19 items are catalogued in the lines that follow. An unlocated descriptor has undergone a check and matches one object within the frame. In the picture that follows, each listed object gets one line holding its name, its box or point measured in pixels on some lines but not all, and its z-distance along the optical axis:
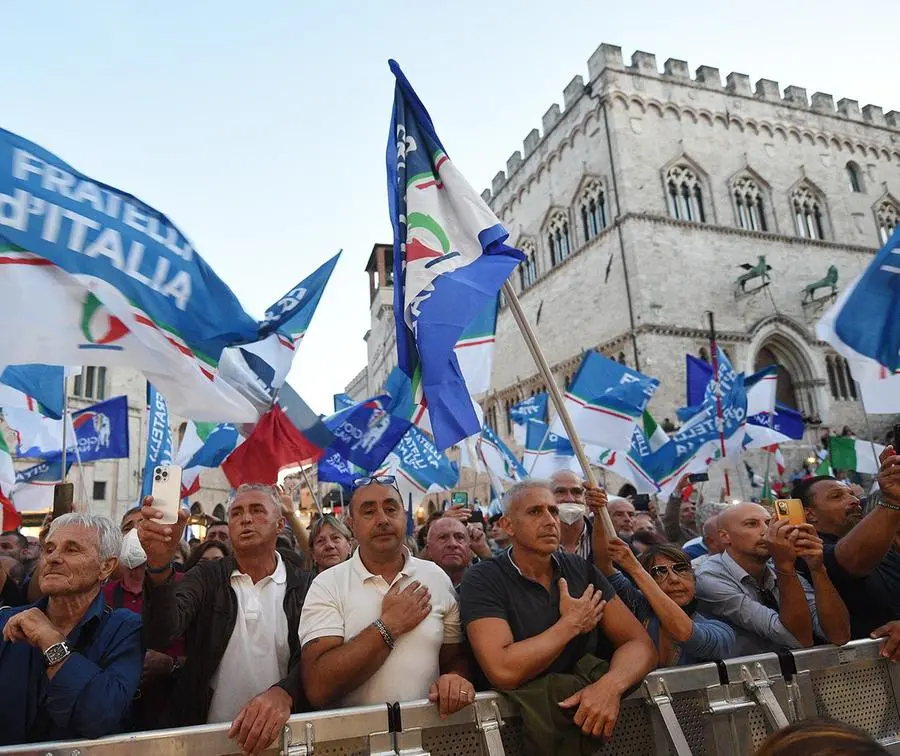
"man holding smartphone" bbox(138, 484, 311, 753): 2.67
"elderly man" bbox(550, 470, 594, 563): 4.61
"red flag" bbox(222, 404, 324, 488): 6.54
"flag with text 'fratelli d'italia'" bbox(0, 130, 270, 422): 3.99
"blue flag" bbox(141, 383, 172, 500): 8.82
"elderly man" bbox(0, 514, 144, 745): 2.44
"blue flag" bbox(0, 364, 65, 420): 6.93
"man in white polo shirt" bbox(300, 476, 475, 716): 2.70
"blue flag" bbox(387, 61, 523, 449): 4.18
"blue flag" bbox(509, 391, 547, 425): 13.53
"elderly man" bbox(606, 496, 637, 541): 6.50
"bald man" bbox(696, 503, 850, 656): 3.26
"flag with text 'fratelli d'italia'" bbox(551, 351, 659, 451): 10.12
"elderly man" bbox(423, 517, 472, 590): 5.13
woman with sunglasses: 3.13
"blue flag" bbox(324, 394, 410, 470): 8.56
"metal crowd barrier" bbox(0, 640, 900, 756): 2.34
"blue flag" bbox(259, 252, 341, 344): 5.87
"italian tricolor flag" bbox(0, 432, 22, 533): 6.57
